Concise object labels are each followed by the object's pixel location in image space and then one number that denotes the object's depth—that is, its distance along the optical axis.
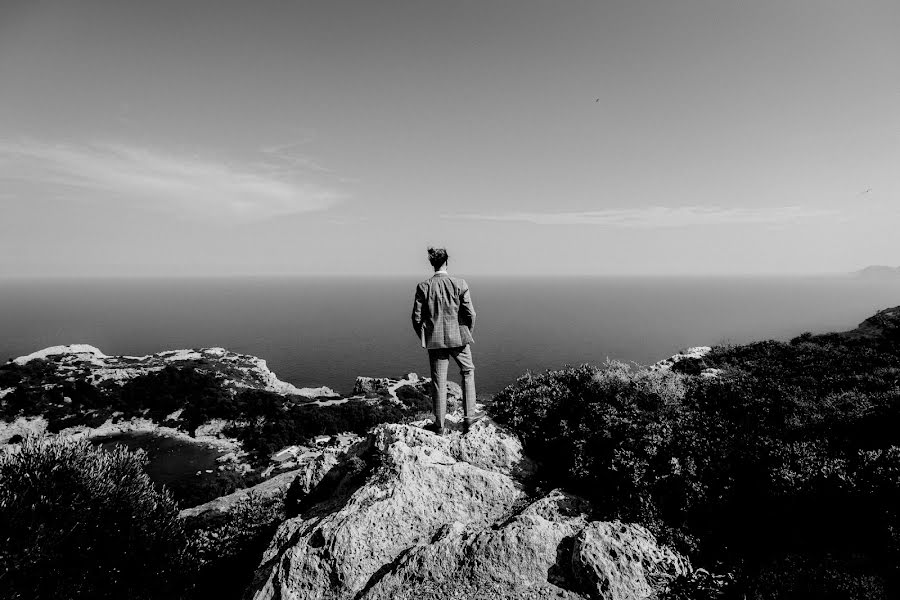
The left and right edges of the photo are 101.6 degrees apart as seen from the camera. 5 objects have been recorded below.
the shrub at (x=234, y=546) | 9.19
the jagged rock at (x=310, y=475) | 9.88
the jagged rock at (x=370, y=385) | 77.19
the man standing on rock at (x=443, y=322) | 7.93
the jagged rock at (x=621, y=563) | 4.91
